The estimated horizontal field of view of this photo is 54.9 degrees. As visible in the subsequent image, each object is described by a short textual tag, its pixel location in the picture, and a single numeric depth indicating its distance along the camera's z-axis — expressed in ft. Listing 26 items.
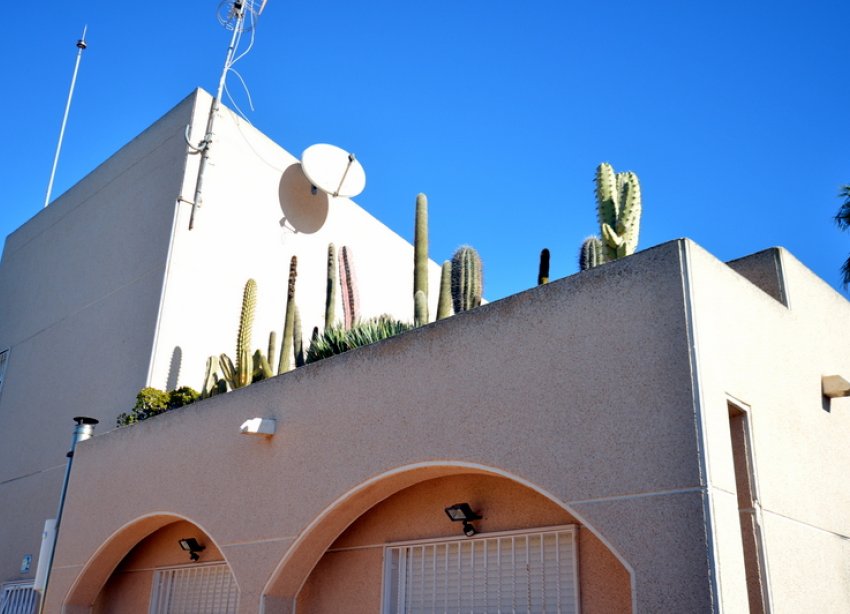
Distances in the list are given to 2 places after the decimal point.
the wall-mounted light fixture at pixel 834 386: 22.39
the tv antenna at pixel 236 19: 46.70
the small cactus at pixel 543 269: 26.78
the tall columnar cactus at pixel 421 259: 29.01
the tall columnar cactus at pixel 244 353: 35.58
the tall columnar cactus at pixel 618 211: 23.56
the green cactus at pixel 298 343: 34.56
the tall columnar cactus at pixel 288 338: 36.32
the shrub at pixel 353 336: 28.91
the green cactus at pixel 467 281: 29.91
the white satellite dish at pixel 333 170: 46.83
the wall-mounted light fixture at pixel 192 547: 31.71
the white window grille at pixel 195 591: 30.58
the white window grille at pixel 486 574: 20.65
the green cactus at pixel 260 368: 34.91
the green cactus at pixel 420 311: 28.86
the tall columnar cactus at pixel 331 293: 35.29
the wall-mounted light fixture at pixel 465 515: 22.66
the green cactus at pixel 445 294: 29.71
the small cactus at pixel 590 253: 29.68
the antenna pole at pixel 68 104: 60.18
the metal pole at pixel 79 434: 37.68
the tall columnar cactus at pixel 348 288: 37.81
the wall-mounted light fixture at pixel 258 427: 26.76
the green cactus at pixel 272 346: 38.81
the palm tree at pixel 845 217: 57.77
